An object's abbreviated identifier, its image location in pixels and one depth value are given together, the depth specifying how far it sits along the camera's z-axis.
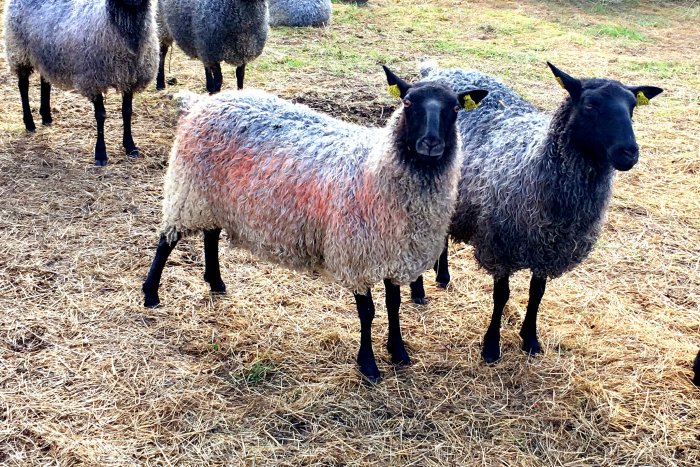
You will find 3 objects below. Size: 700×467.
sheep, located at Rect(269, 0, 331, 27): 12.96
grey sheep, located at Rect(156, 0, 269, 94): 7.78
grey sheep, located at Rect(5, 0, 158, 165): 6.44
